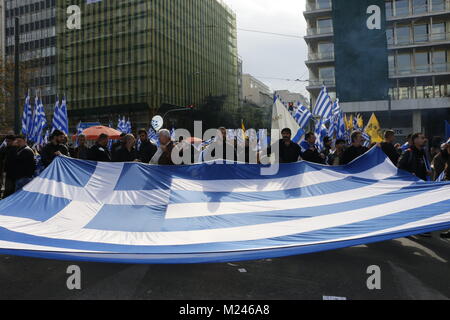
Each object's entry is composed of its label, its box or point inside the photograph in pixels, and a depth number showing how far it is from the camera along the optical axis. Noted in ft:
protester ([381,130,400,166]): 25.96
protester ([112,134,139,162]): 26.50
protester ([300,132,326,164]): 27.94
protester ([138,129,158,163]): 27.48
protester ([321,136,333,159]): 40.70
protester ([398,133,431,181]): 24.07
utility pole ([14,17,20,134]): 42.12
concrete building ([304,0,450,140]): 126.62
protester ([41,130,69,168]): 25.22
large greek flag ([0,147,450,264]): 12.64
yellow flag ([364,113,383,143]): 49.52
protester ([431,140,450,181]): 25.52
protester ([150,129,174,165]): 23.27
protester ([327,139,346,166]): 29.30
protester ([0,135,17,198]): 24.81
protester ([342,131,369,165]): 25.39
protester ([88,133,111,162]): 25.82
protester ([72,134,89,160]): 32.66
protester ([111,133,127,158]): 27.09
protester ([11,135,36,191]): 24.70
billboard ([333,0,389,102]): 76.48
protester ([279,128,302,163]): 25.21
